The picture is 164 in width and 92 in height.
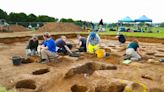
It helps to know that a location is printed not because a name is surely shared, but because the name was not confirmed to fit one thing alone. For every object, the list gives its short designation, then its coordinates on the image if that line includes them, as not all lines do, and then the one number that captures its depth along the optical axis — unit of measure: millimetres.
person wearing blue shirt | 4829
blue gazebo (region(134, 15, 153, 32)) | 15321
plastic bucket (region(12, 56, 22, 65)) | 4607
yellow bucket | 5329
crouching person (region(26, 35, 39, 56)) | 5512
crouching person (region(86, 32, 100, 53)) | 5646
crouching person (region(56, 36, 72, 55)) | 5370
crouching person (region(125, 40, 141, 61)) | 5085
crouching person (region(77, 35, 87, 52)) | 5911
